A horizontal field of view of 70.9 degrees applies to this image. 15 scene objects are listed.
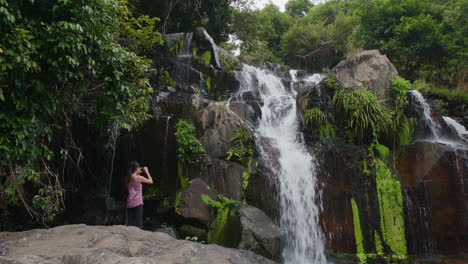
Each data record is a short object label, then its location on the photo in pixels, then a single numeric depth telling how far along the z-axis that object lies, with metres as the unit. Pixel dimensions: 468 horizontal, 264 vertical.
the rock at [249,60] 20.12
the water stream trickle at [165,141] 9.10
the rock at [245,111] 11.25
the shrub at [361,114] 9.71
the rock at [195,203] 7.66
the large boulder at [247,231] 6.50
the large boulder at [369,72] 12.42
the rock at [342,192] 8.31
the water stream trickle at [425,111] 10.56
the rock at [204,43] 14.60
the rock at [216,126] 8.95
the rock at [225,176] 8.38
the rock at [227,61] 15.58
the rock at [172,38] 13.65
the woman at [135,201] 6.71
